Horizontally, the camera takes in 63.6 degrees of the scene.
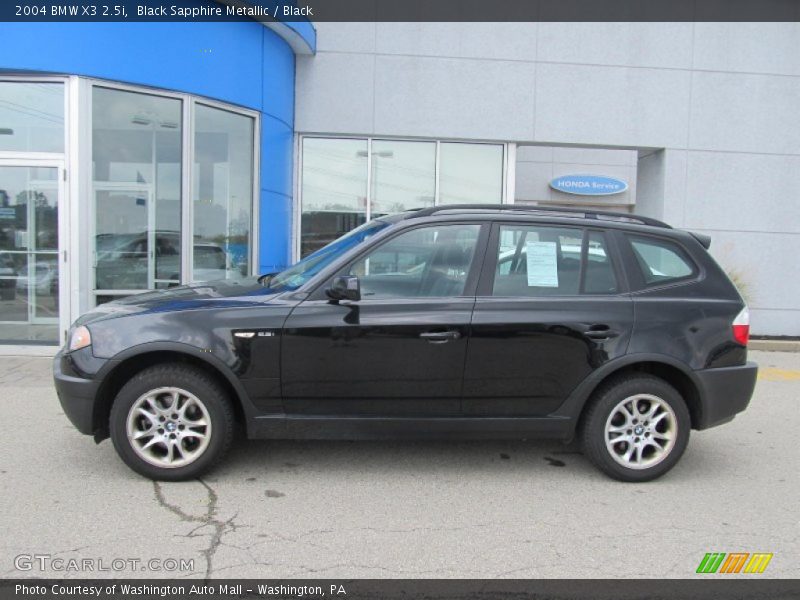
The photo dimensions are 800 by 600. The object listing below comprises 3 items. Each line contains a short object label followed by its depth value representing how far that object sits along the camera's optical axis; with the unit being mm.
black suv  4023
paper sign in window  4328
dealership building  8844
